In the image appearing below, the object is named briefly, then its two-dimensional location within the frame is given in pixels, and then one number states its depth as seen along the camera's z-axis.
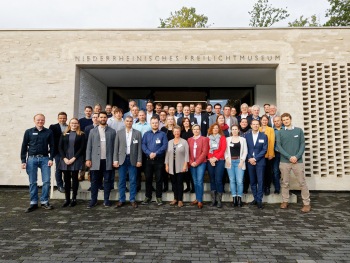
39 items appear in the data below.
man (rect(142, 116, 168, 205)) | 5.22
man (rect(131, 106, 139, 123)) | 6.17
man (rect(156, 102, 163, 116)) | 6.66
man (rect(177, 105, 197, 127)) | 6.10
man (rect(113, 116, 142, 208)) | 5.14
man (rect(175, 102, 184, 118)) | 6.70
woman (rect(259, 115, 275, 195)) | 5.46
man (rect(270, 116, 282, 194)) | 5.70
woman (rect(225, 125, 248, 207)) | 5.15
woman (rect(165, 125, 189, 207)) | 5.12
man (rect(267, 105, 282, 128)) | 6.19
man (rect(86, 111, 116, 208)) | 5.09
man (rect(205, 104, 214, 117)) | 7.11
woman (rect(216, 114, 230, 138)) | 5.73
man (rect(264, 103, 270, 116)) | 6.59
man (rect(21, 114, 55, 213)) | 4.96
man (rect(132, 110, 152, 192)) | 5.72
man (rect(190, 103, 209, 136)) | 6.59
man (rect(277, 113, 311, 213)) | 5.05
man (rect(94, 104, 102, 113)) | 6.43
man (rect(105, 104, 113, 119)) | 7.04
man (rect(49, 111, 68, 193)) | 5.72
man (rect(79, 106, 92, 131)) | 6.38
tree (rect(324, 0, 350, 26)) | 20.94
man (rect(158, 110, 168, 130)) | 6.13
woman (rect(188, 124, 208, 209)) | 5.11
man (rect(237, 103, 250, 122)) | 6.45
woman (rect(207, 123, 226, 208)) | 5.11
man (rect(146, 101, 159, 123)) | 6.41
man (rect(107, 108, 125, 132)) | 5.91
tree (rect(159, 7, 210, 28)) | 23.16
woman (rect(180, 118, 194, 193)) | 5.66
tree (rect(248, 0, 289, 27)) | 24.30
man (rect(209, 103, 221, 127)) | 6.70
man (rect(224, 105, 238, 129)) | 6.26
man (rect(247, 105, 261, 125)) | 6.09
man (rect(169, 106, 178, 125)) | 6.22
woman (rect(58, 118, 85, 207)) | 5.07
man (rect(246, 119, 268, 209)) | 5.12
